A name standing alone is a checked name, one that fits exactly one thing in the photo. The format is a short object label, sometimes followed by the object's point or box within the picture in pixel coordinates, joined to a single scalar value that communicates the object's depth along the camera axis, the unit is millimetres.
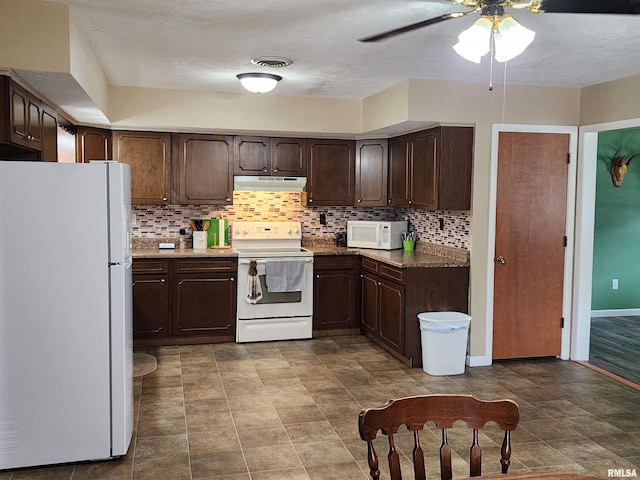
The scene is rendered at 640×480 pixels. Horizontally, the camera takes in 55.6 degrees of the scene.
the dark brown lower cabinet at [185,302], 5566
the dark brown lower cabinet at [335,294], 5996
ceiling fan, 2193
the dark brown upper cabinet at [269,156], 6020
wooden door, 5121
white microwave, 6105
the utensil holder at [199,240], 6031
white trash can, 4793
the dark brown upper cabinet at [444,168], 5027
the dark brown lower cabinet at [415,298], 5031
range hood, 6008
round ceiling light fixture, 4676
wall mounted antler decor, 6789
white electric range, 5711
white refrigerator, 3037
